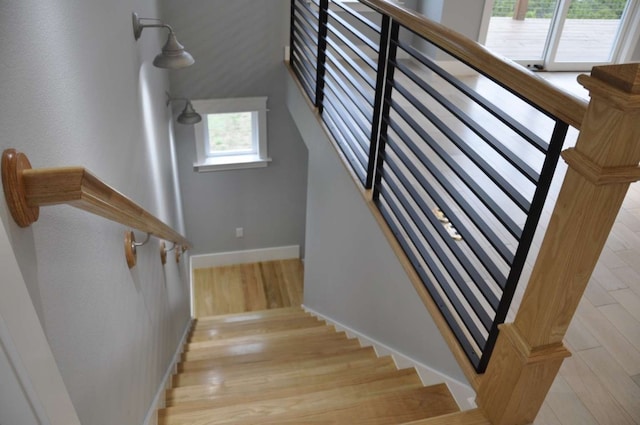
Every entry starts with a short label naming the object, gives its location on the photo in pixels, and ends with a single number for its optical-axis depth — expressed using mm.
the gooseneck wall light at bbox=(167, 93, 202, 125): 4473
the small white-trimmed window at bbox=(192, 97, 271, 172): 5379
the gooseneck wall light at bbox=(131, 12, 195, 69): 2887
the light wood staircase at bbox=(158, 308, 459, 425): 1995
